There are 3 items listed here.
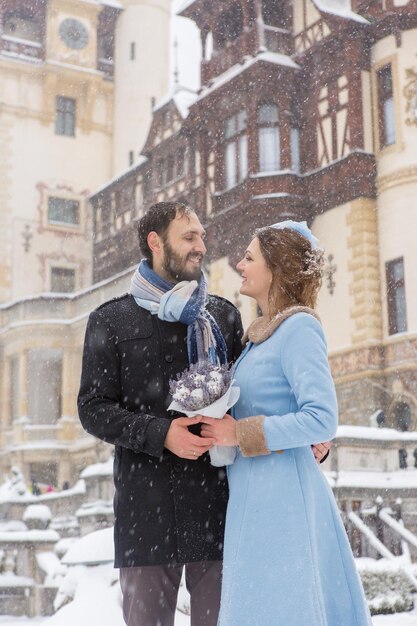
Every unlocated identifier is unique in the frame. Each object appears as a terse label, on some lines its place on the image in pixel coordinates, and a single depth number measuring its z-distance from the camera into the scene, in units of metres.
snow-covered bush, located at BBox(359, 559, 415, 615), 8.36
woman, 2.72
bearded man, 3.00
